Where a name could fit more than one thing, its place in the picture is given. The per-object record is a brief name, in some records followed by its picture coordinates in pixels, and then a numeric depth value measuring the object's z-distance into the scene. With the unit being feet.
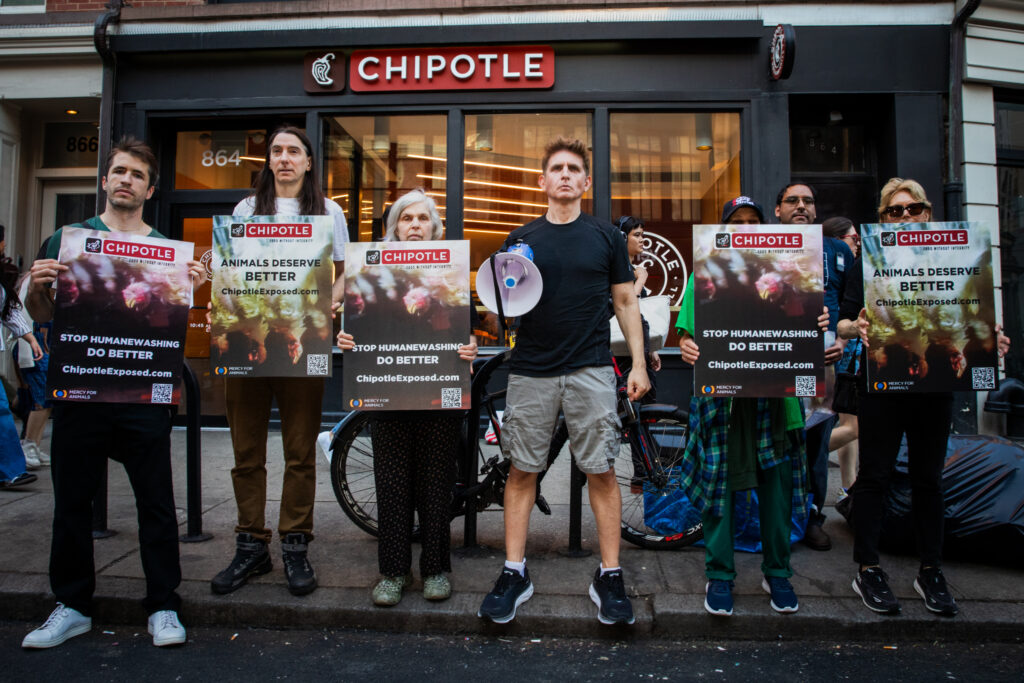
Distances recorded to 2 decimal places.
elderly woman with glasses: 9.89
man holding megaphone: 9.55
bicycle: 11.55
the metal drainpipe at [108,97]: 24.58
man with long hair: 10.39
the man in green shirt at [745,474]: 9.55
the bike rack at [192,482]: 11.84
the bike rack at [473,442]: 11.49
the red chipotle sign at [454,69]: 23.66
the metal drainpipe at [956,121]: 22.65
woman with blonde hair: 9.83
